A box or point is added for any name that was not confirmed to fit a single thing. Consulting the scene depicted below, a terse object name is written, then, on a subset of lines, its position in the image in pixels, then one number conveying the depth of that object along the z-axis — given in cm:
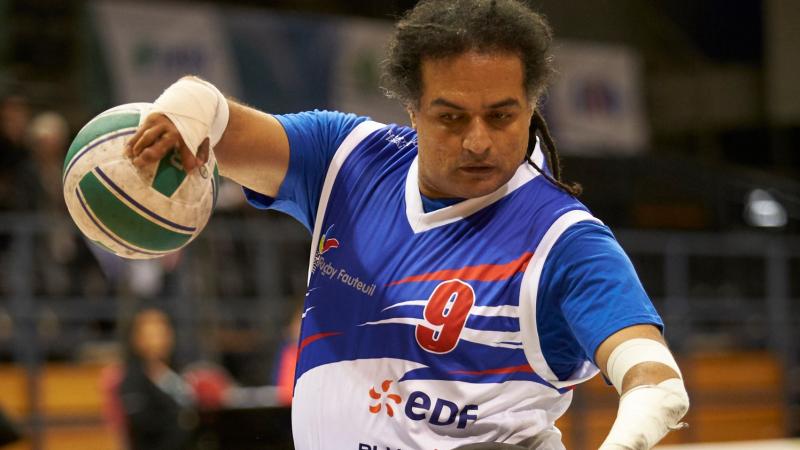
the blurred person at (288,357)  1365
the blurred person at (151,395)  1237
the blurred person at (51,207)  1512
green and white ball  452
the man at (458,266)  445
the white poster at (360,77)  2198
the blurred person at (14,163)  1537
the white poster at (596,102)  2495
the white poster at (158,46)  1959
